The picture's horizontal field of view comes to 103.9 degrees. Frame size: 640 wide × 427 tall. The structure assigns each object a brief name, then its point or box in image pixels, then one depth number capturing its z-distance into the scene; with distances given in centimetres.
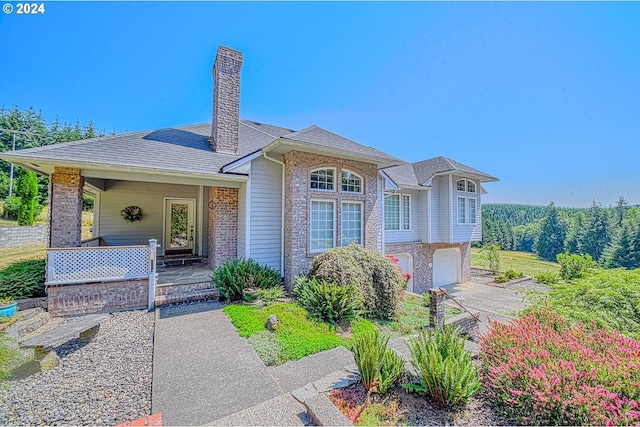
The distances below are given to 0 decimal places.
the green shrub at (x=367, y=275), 674
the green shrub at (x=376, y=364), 339
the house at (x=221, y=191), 659
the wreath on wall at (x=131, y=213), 1027
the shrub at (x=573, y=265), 1595
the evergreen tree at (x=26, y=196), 1748
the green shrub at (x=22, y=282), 628
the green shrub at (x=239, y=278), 700
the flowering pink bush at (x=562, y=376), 245
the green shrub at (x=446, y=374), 302
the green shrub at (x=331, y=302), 604
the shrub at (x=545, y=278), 1667
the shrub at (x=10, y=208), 1984
